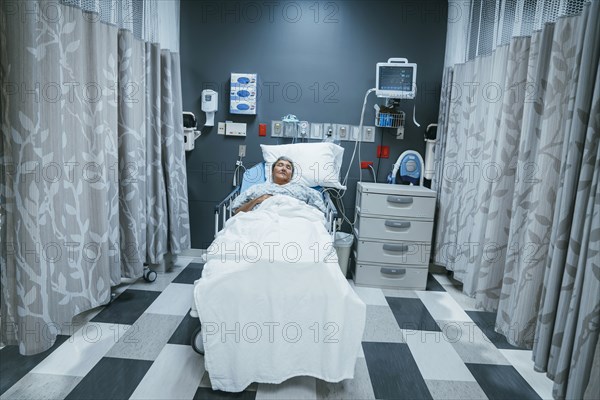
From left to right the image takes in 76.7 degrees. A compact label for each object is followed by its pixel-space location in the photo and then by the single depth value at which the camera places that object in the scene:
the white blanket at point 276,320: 1.58
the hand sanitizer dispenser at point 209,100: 3.25
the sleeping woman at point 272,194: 2.73
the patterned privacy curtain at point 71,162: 1.67
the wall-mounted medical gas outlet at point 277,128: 3.36
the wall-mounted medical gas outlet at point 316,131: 3.36
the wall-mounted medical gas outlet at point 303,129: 3.31
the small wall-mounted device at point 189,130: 3.29
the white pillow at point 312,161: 3.09
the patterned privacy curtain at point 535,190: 1.43
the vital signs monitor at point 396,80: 2.96
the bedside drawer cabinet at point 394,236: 2.88
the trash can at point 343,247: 2.96
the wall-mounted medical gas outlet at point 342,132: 3.35
